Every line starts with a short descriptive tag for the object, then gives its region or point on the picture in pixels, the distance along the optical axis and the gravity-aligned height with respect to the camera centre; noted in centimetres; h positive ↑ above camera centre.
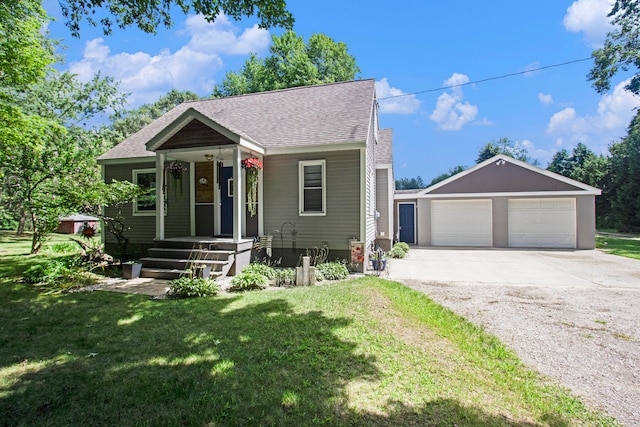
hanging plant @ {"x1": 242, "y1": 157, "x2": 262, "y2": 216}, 834 +108
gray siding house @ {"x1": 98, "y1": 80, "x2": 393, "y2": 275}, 838 +106
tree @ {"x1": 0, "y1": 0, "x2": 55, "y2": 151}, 772 +396
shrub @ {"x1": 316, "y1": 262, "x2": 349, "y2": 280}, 771 -136
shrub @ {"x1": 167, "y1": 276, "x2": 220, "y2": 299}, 607 -140
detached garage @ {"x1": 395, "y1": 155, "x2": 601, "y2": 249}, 1448 +31
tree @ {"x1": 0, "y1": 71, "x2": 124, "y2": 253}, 839 +137
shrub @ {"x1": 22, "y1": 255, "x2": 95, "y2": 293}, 672 -135
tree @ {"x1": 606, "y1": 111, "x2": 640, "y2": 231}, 2378 +260
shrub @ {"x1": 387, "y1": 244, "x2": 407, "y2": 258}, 1250 -148
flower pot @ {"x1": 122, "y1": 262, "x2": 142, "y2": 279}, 765 -132
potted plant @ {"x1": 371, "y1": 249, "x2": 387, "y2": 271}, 898 -133
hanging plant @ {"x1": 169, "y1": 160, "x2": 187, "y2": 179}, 891 +133
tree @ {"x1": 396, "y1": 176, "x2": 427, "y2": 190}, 6857 +736
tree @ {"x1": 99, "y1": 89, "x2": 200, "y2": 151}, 2384 +1127
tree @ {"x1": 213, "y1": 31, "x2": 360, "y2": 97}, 2298 +1181
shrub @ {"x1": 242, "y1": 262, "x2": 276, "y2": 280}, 748 -132
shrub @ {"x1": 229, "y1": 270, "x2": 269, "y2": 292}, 654 -138
